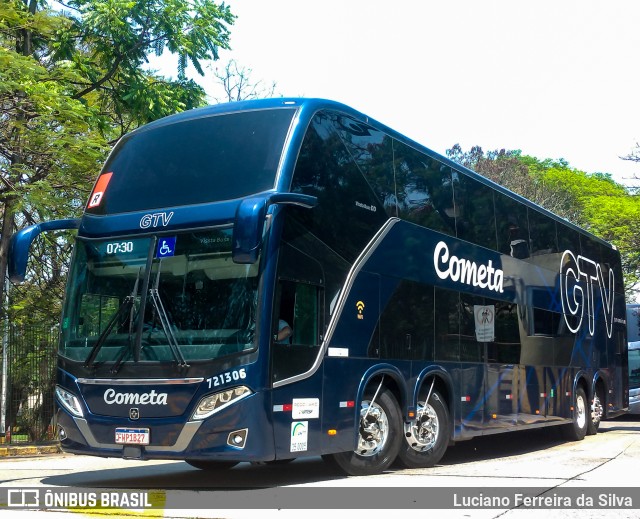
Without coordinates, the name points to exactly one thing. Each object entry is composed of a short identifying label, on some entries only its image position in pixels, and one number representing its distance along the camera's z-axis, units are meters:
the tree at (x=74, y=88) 16.83
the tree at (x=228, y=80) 30.73
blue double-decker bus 9.12
